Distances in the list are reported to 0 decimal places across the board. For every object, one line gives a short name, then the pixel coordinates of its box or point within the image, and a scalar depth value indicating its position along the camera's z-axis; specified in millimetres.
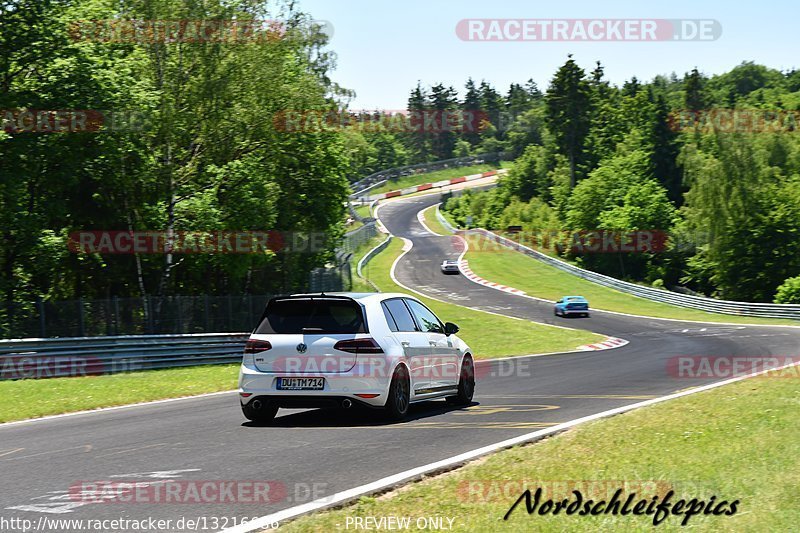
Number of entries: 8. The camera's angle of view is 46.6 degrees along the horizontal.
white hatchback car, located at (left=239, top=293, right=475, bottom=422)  11641
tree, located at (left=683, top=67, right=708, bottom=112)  154125
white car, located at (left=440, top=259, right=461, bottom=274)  73744
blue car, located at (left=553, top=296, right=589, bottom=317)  53156
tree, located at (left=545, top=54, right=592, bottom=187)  110438
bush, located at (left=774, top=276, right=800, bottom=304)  62969
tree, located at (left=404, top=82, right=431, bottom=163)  191500
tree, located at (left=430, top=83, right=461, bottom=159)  191500
